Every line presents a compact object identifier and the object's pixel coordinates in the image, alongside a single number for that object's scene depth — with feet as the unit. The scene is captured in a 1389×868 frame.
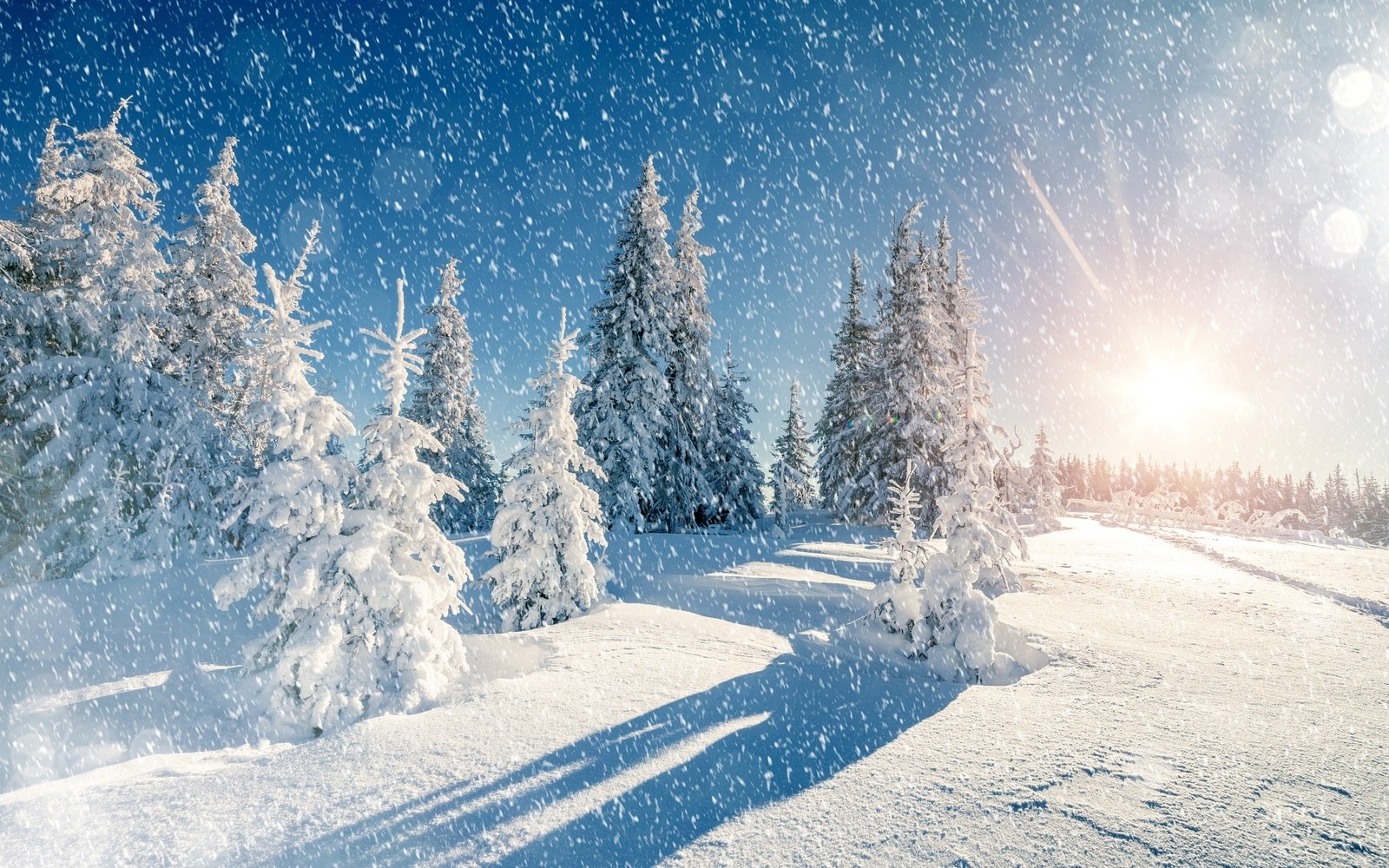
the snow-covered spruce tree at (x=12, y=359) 52.54
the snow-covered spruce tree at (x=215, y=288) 67.46
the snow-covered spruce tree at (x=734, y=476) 96.37
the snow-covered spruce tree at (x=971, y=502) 34.04
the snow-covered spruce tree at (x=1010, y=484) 108.58
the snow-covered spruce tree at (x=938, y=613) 31.07
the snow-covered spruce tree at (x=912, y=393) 92.89
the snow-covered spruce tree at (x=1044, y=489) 123.65
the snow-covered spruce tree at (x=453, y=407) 110.32
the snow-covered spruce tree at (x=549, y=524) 40.73
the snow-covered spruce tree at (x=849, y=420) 101.71
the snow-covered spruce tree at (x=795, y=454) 170.40
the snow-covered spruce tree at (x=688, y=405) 84.48
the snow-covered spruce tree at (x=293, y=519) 23.21
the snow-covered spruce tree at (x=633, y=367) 76.95
